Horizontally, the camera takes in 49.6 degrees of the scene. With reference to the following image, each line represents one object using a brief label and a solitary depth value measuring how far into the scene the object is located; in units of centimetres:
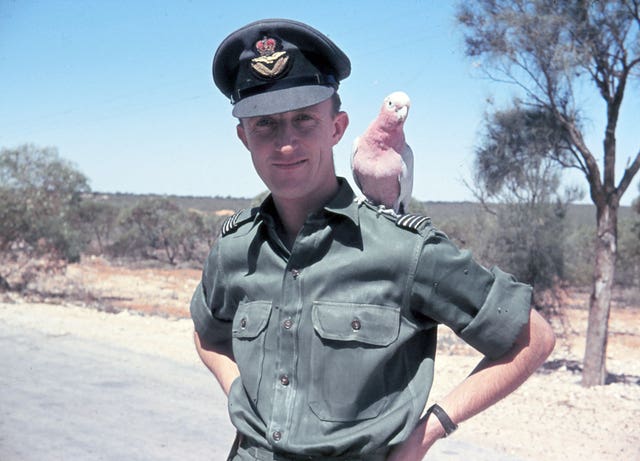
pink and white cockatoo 227
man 159
